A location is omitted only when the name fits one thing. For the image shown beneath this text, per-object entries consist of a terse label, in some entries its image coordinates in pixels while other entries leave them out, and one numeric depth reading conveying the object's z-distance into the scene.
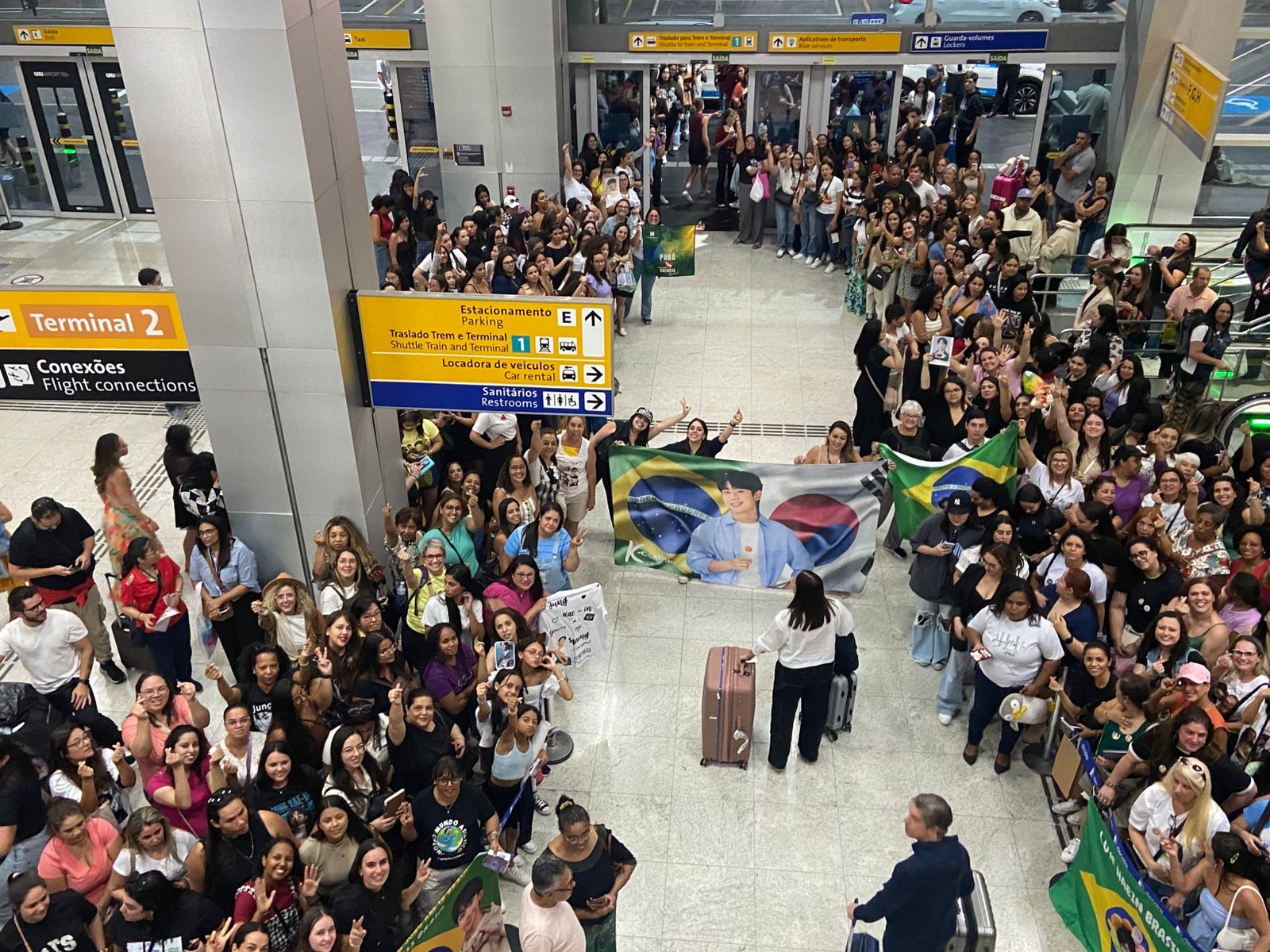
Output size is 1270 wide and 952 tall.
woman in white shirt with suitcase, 6.55
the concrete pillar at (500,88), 15.09
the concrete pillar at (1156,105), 14.52
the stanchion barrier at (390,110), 18.44
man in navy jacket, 4.93
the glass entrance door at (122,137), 17.97
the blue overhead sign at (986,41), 15.81
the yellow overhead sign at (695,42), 16.30
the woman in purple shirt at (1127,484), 7.99
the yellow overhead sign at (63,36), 17.23
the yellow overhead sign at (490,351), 7.08
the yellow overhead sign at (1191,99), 12.08
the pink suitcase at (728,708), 7.09
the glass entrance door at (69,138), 17.98
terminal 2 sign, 6.71
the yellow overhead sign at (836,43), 16.09
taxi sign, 16.41
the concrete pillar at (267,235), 6.62
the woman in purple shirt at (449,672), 6.46
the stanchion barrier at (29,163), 18.61
